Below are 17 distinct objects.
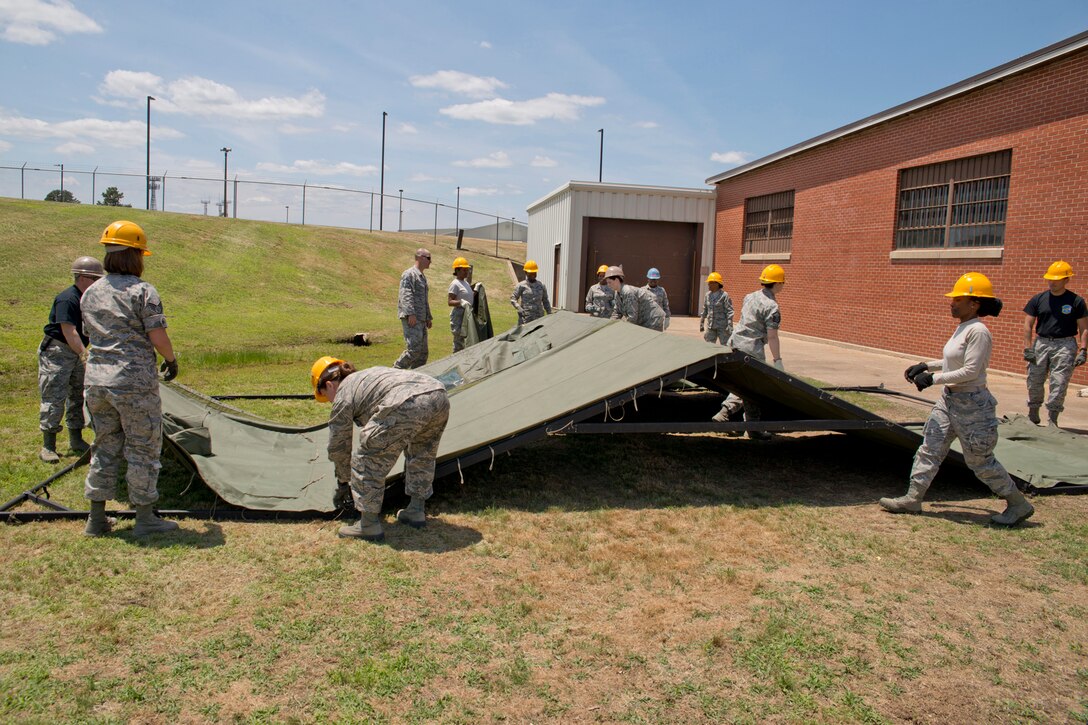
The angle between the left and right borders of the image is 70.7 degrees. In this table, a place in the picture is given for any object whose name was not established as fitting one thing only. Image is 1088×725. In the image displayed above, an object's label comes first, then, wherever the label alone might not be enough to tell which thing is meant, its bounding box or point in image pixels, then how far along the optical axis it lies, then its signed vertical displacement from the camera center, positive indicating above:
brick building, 11.05 +2.07
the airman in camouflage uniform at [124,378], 4.13 -0.54
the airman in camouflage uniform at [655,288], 10.77 +0.26
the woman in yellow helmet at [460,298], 10.19 -0.02
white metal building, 22.36 +2.07
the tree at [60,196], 41.87 +4.39
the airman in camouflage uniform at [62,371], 5.59 -0.75
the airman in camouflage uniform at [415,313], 9.38 -0.23
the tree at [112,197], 45.94 +4.90
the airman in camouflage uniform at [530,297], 11.14 +0.04
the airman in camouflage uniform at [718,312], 9.66 -0.03
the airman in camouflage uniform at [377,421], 4.18 -0.71
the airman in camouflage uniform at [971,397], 4.57 -0.45
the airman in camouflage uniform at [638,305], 10.00 +0.01
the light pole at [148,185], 37.28 +4.64
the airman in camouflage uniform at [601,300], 10.50 +0.06
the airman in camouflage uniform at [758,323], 7.24 -0.10
